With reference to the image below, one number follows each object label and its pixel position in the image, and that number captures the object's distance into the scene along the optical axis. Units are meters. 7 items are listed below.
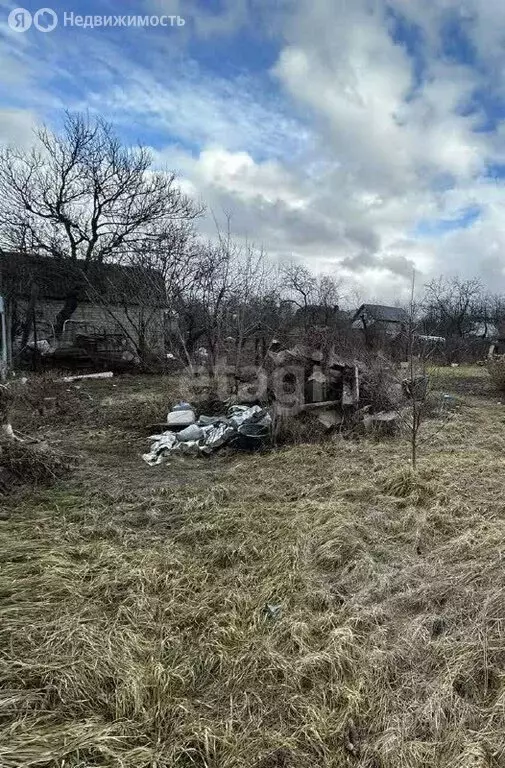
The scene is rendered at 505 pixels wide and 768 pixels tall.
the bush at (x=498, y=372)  10.06
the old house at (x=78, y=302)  13.68
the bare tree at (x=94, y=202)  15.26
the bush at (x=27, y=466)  4.11
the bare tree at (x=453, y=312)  26.95
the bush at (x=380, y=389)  6.65
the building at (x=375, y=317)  17.44
